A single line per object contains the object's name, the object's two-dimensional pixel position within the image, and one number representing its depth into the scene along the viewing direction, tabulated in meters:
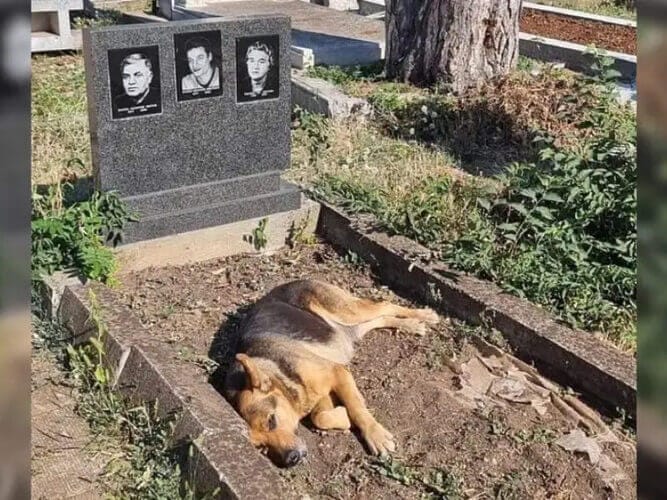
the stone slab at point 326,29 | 9.15
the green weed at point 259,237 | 5.49
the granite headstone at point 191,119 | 4.88
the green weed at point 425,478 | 3.28
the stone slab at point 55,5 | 10.47
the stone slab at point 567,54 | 9.07
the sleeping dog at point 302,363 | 3.46
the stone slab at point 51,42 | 10.58
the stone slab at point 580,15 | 11.86
